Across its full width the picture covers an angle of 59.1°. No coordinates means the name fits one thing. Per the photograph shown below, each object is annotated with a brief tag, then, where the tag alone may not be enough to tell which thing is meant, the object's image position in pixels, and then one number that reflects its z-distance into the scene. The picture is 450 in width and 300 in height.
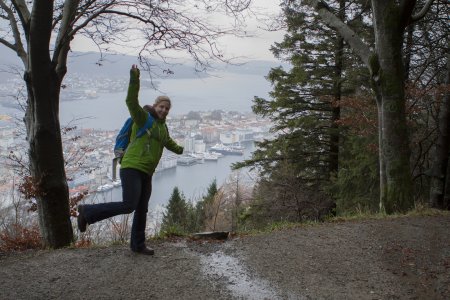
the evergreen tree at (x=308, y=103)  14.18
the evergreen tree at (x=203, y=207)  27.89
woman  4.27
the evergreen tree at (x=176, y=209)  27.82
